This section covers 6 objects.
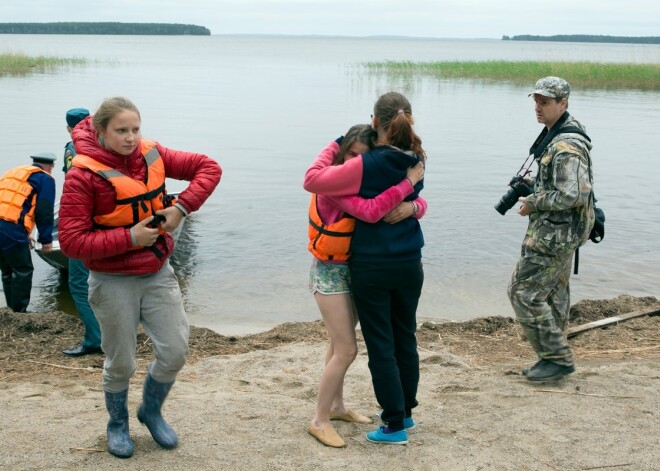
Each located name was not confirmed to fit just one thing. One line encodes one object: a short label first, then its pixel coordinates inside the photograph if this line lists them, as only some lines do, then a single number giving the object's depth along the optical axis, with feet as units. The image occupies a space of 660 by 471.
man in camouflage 17.39
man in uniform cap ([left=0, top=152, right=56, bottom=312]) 24.35
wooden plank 23.54
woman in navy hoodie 13.56
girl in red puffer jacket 12.75
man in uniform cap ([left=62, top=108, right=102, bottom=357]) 21.50
